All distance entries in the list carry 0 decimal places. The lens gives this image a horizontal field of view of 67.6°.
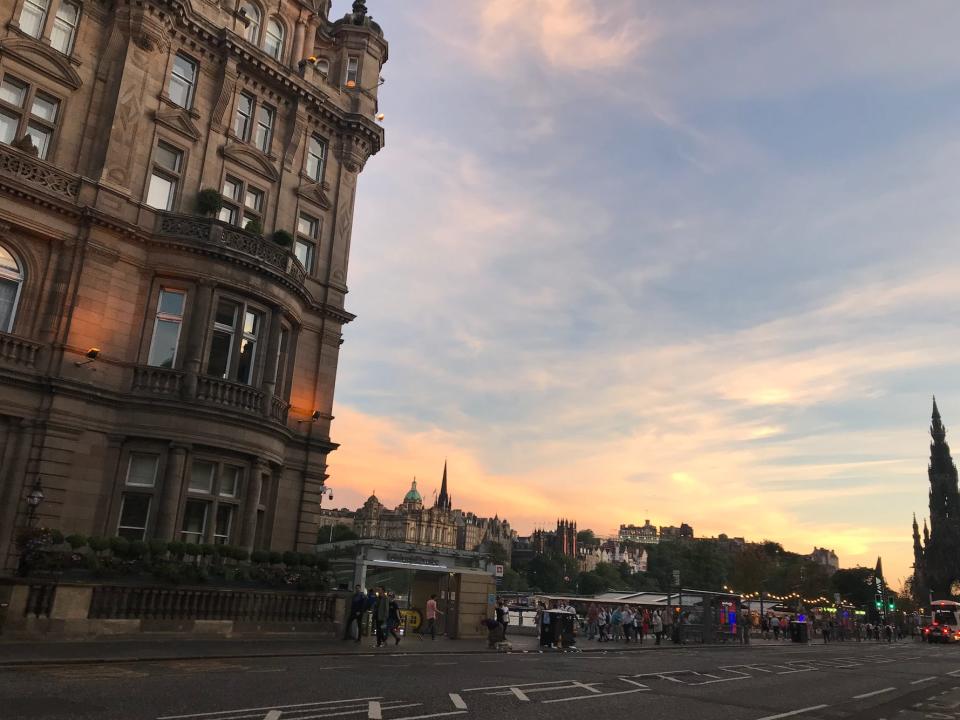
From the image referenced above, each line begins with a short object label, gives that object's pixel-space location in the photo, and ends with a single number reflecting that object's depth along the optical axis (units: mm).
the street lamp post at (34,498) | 18438
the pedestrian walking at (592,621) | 39906
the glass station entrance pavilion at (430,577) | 28580
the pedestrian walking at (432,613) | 28766
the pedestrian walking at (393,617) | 23141
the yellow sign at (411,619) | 31469
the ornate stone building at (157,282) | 21438
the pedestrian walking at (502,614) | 28172
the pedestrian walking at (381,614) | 22219
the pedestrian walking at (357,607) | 22688
